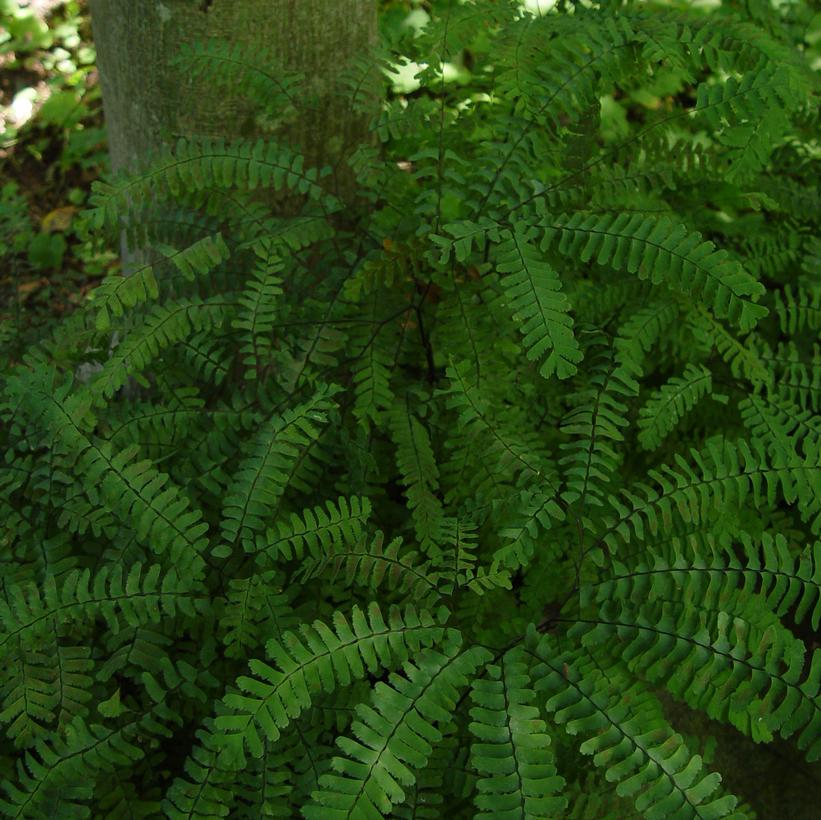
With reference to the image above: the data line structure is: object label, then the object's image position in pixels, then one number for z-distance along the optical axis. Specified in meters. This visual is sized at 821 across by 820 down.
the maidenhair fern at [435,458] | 0.59
